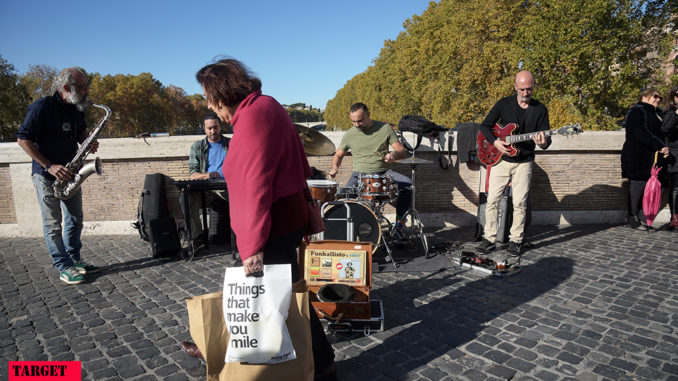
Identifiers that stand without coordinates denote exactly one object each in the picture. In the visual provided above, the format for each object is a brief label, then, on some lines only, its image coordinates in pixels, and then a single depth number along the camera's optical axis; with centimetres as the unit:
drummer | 610
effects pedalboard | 504
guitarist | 552
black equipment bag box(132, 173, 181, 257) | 587
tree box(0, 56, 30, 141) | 3800
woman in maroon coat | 222
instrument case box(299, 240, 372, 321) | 365
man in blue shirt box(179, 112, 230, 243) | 625
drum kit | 529
